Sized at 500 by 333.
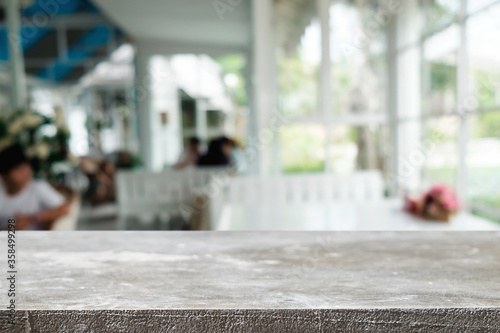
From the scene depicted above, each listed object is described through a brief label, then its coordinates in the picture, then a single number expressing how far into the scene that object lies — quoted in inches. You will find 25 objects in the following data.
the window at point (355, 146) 183.5
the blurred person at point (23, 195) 126.3
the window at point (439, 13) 131.2
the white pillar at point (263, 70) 177.2
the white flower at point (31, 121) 156.3
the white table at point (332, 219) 105.0
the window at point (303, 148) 182.1
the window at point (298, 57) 177.9
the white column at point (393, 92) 177.5
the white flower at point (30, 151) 154.6
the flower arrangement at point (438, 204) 107.3
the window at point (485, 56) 111.9
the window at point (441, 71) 132.7
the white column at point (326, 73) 175.5
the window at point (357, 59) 176.4
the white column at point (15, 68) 207.3
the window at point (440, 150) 134.5
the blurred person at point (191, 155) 267.3
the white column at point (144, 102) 351.3
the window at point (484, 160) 114.0
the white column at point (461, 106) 125.0
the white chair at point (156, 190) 191.2
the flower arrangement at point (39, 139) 155.7
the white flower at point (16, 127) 156.3
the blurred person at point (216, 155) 226.8
